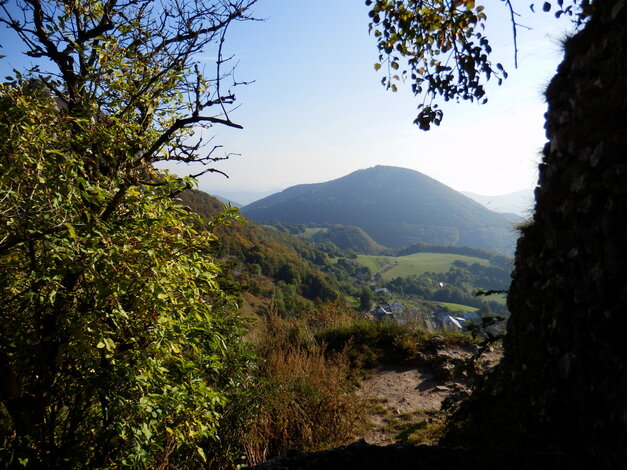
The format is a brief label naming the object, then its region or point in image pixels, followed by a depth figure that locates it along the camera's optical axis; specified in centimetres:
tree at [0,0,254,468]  236
